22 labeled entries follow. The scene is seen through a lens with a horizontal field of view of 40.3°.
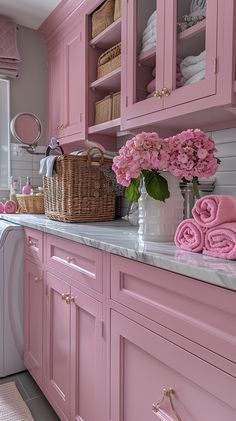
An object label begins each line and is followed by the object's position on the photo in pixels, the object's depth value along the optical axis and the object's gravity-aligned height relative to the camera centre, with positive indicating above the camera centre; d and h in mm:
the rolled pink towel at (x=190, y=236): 852 -120
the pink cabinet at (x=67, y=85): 2035 +739
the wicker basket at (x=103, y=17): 1788 +998
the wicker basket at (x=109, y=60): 1725 +742
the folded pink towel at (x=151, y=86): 1355 +453
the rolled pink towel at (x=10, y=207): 2324 -114
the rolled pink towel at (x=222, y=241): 762 -120
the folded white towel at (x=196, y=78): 1139 +416
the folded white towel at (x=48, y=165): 1685 +138
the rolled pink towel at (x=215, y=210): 800 -46
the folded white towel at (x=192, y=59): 1147 +493
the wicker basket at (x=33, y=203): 2232 -81
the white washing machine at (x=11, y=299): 1820 -616
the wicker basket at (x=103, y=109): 1828 +481
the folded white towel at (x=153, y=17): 1333 +737
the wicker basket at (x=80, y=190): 1651 +8
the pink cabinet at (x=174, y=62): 1069 +504
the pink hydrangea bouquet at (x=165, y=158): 1007 +106
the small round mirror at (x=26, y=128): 2383 +475
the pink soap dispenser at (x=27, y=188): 2383 +21
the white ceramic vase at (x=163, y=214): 1095 -76
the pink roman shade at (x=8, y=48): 2410 +1077
